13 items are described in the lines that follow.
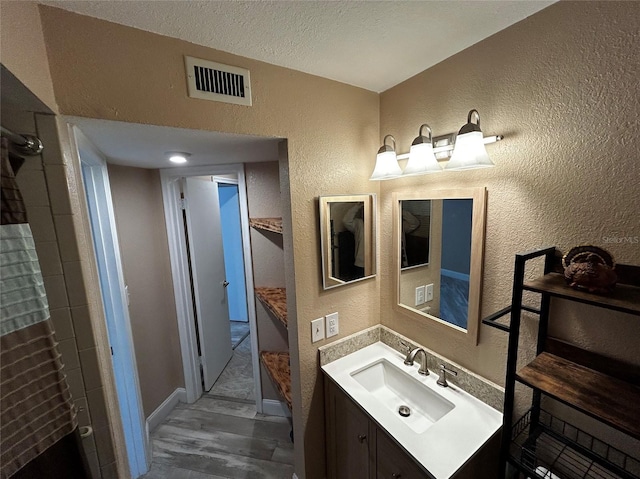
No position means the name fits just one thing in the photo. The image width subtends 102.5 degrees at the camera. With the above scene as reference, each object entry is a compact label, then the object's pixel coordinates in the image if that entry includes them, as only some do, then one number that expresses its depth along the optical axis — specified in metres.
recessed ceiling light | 1.43
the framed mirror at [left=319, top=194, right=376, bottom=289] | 1.38
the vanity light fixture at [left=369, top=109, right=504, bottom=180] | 0.94
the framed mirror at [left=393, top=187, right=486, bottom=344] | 1.13
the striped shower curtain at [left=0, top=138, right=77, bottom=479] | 0.66
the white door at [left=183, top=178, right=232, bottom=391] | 2.22
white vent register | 0.98
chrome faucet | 1.33
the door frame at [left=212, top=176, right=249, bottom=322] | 2.55
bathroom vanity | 0.96
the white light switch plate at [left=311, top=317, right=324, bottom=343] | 1.42
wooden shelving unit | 0.70
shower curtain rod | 0.74
